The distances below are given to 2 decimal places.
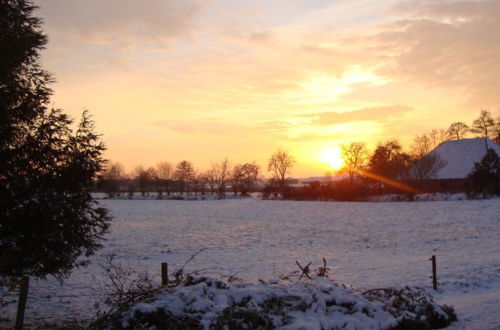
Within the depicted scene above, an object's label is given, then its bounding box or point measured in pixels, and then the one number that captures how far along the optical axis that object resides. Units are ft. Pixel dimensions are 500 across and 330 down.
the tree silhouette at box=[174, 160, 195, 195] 447.01
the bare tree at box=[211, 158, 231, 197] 423.39
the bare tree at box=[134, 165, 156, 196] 405.94
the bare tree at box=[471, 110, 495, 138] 250.37
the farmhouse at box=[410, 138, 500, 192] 190.29
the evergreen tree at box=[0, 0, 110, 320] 32.17
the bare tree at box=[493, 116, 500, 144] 250.57
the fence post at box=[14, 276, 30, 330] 28.35
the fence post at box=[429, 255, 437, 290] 39.86
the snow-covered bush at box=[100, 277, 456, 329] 20.86
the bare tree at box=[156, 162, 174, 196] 432.41
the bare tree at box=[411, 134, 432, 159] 263.86
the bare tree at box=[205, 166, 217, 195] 438.40
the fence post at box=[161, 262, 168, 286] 30.14
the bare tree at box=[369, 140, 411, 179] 205.32
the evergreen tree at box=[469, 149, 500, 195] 160.52
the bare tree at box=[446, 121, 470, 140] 282.15
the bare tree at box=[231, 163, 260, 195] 418.10
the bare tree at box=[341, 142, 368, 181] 345.10
